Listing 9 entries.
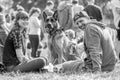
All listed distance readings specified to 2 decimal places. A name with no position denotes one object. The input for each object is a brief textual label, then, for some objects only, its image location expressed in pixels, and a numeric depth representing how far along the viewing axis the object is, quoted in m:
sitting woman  8.91
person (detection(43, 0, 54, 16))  12.27
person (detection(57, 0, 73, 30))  13.23
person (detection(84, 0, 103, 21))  9.16
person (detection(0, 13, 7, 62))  11.40
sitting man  8.12
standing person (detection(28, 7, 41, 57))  15.08
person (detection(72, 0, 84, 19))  13.52
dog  10.88
